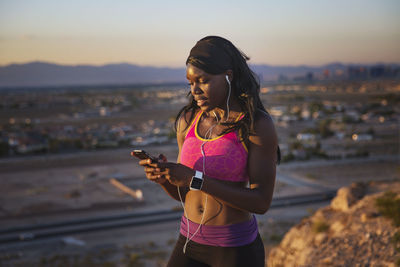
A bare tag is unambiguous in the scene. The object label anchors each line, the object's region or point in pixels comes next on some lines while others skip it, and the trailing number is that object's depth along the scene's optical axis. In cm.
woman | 227
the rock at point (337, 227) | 907
